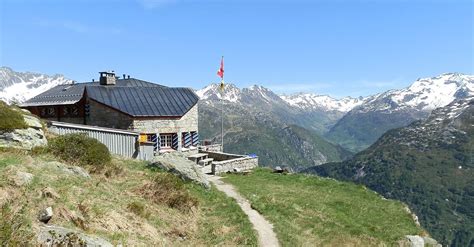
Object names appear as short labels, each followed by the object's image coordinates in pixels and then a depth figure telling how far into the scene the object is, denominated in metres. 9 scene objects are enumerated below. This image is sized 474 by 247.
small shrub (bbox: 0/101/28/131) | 23.51
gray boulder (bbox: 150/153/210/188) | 28.30
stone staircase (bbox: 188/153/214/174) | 41.17
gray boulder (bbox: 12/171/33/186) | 15.46
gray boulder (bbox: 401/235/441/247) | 22.98
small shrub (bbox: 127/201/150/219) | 17.97
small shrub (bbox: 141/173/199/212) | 21.30
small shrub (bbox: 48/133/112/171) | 22.86
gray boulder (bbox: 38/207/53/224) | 13.53
